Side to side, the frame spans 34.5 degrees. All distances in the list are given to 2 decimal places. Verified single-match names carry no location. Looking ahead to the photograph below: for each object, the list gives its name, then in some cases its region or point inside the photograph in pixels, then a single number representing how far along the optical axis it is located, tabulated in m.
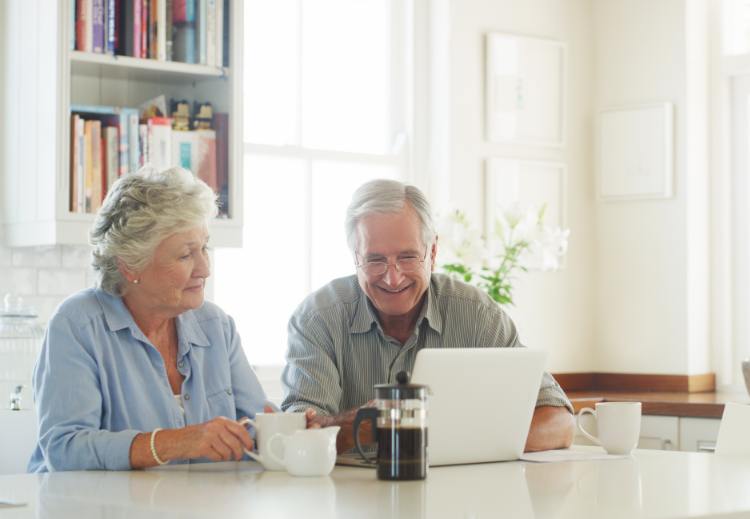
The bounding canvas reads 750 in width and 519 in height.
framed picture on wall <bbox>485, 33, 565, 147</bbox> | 5.18
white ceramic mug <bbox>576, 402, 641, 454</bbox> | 2.67
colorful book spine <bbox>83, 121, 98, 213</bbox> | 3.75
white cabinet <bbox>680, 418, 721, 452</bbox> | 4.41
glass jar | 3.79
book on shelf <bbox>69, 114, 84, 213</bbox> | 3.72
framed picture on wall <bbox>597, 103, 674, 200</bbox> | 5.26
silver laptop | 2.34
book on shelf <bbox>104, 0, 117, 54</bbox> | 3.80
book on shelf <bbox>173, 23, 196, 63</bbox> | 4.04
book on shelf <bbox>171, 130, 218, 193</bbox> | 4.01
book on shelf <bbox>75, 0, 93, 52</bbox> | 3.74
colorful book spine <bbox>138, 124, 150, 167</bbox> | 3.88
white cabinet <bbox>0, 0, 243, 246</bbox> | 3.69
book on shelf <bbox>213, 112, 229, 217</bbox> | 4.13
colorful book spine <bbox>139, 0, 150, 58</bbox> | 3.87
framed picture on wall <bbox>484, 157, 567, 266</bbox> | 5.16
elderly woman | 2.61
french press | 2.17
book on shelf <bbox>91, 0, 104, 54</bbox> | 3.78
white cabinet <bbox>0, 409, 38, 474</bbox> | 3.42
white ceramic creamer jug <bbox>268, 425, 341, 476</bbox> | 2.28
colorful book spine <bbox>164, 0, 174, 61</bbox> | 3.95
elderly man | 2.88
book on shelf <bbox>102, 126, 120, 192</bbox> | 3.80
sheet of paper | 2.59
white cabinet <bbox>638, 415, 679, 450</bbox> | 4.52
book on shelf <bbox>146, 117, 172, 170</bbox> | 3.91
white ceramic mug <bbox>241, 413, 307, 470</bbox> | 2.38
